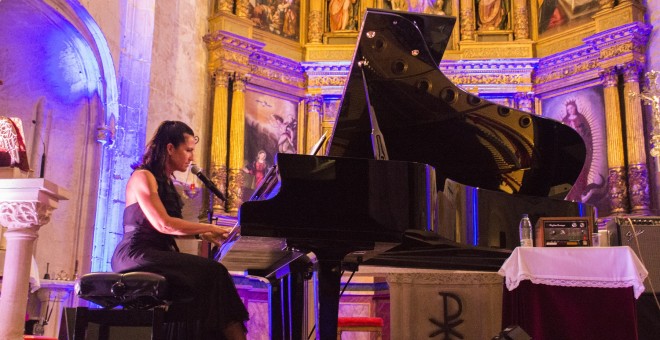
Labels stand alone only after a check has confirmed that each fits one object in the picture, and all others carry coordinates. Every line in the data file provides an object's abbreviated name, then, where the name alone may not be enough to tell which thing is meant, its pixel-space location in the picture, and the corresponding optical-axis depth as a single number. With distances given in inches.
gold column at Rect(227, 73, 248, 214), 367.6
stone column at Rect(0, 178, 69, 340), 150.2
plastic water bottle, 154.8
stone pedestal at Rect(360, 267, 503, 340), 259.1
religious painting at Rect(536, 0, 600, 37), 390.0
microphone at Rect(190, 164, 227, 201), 143.8
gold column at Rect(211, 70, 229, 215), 368.8
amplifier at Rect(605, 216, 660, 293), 182.1
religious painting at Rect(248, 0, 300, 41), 408.8
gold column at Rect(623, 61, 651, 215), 346.3
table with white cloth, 141.1
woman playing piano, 121.6
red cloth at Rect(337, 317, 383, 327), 226.2
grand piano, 113.7
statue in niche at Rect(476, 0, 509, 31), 422.6
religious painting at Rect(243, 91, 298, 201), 383.9
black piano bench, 112.7
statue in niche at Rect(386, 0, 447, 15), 422.9
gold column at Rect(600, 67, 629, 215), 351.9
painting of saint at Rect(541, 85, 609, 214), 366.0
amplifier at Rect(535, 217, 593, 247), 156.6
